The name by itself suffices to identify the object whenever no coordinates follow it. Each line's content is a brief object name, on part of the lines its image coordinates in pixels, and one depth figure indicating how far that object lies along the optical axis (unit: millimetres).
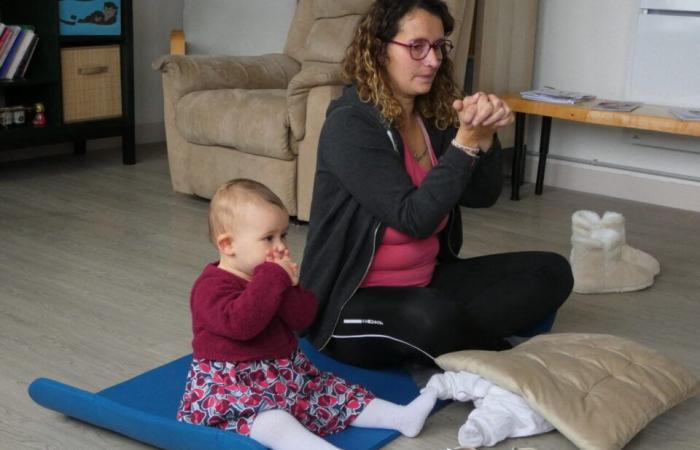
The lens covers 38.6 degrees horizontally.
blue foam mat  1760
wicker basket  4250
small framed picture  4168
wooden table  3553
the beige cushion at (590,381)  1828
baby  1700
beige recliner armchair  3367
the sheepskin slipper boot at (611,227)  2969
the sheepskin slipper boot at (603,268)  2881
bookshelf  4141
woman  2004
